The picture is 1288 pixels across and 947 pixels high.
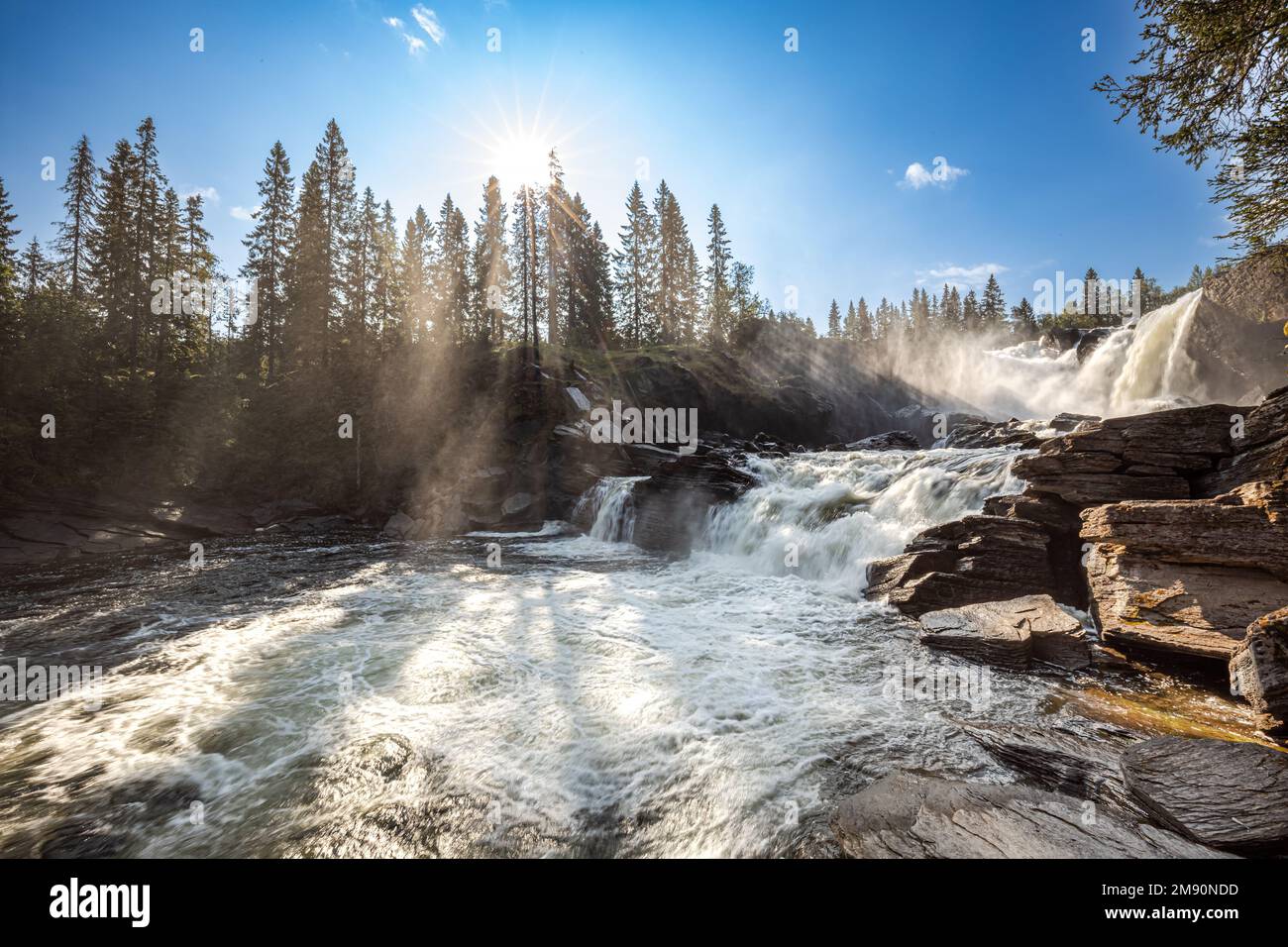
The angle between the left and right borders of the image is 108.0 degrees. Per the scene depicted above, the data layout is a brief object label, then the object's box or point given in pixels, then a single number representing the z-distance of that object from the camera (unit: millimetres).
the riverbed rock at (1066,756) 4598
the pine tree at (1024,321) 84438
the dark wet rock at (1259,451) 8367
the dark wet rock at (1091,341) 41500
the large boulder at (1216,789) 3768
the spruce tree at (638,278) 61594
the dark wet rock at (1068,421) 21811
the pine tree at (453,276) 54656
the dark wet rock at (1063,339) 48062
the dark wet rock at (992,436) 21348
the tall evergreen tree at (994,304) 93312
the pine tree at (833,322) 114994
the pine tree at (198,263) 33969
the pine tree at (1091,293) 92244
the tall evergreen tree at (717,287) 69812
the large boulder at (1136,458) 9773
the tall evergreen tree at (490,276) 52750
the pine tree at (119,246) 29828
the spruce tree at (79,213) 33969
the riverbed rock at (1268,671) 5254
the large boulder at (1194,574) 6934
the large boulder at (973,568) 10133
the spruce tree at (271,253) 38094
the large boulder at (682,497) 21484
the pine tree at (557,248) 48822
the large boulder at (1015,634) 7777
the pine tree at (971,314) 92188
